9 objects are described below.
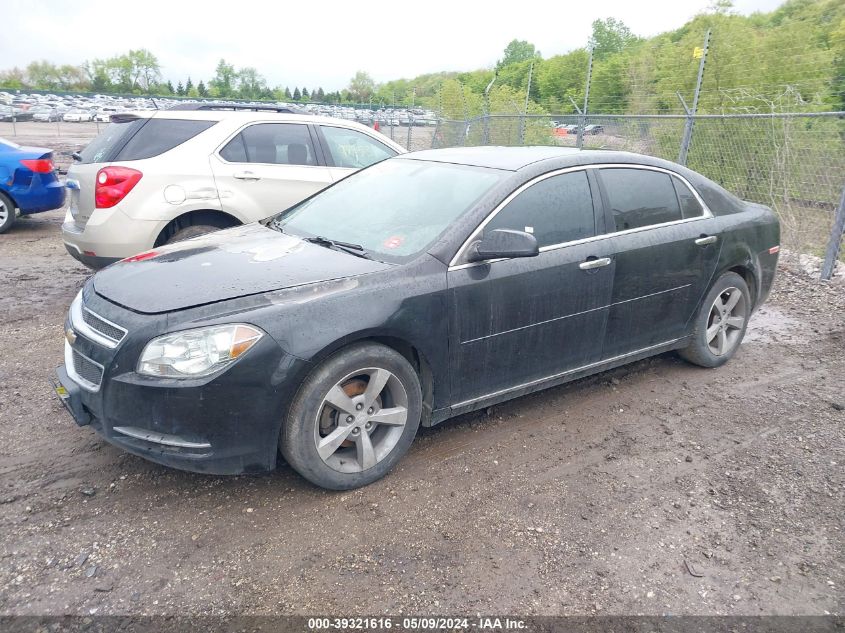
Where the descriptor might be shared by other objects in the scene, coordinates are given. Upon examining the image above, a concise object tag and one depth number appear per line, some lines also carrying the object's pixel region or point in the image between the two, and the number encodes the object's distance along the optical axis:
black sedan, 2.83
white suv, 5.50
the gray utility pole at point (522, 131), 14.20
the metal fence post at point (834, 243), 6.88
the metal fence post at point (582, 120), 11.61
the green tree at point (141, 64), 111.25
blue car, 9.02
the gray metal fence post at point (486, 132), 15.98
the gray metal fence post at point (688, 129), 9.53
